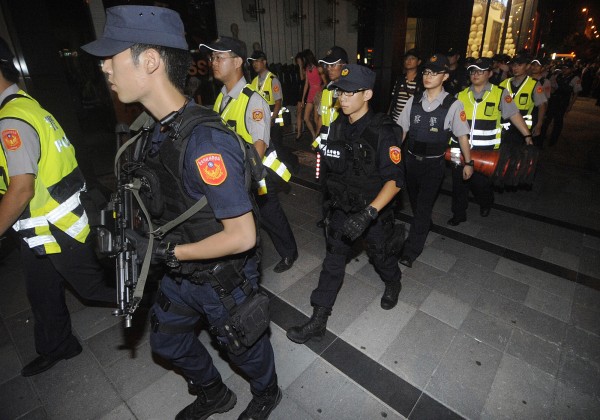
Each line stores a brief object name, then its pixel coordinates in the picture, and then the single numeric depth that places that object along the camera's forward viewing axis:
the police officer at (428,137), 3.64
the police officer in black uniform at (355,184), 2.56
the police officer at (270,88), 6.22
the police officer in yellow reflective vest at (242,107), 3.23
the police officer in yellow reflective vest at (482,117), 4.40
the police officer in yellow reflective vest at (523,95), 5.88
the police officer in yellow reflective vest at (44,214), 2.04
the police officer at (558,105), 8.91
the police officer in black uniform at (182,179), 1.43
